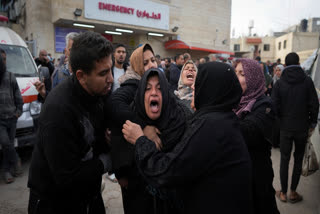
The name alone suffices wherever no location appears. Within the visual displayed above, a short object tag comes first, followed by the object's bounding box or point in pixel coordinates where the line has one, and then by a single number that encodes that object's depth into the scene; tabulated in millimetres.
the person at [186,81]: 2990
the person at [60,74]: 4119
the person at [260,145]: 1937
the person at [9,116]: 3758
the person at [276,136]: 5282
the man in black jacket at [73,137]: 1336
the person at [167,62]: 9061
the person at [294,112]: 3436
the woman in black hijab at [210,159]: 1273
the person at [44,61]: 6096
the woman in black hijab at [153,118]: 1659
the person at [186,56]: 6521
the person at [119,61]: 4246
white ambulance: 4326
